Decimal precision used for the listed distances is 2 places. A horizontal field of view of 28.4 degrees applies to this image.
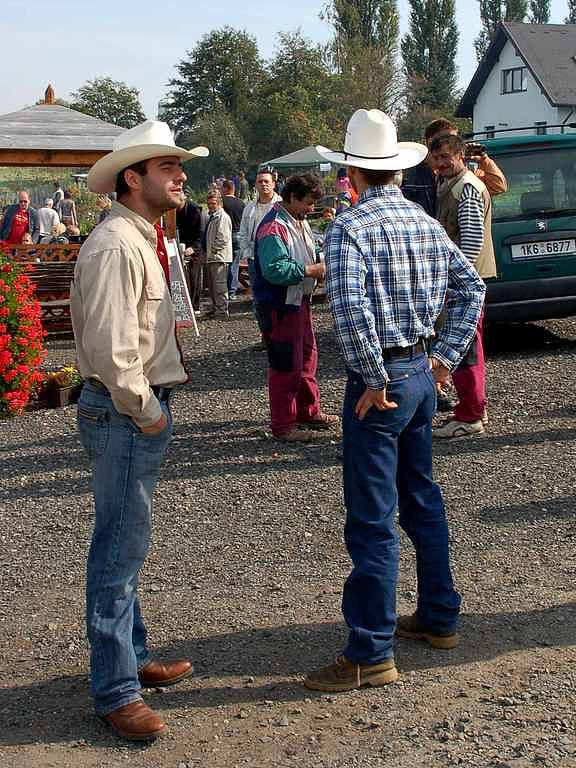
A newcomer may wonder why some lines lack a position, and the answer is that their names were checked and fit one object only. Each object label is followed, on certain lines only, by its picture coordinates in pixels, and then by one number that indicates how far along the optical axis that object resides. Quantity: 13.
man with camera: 8.32
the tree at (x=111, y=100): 89.38
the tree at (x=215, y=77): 88.62
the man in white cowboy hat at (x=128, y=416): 3.72
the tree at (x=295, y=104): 70.12
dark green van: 10.53
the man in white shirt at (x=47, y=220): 21.09
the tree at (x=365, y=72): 63.72
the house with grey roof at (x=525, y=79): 54.88
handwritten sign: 13.14
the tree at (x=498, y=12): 102.69
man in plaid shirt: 4.06
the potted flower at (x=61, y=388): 9.83
